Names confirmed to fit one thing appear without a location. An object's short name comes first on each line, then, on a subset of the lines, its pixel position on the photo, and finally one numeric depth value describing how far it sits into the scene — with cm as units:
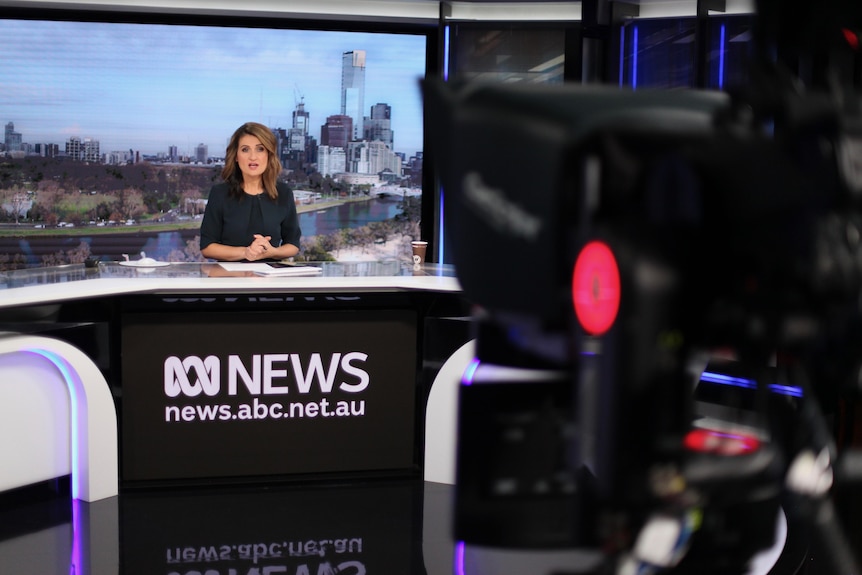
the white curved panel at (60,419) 304
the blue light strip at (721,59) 464
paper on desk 337
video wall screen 507
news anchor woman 377
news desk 309
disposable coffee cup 370
